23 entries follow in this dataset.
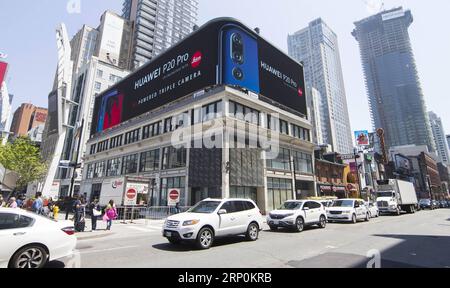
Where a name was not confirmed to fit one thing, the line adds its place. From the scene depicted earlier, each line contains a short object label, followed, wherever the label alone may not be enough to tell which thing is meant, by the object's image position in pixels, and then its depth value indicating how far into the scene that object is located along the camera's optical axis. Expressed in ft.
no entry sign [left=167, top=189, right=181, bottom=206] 65.16
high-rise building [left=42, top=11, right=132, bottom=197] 77.25
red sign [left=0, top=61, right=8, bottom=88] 58.23
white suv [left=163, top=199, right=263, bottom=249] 28.76
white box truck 93.25
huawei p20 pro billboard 103.60
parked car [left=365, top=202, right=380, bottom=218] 77.71
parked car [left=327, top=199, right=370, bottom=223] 61.53
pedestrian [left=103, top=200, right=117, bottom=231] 48.60
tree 105.09
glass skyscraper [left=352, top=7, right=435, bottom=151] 531.50
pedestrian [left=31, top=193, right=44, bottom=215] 46.44
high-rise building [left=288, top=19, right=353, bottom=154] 496.23
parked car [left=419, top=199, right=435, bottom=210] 166.54
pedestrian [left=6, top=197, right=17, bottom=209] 44.70
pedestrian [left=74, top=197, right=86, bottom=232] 45.47
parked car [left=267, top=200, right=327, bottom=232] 45.03
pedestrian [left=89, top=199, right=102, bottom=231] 46.68
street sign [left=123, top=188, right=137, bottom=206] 64.07
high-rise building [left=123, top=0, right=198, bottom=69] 325.83
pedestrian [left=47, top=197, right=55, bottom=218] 69.83
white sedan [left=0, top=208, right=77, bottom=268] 18.19
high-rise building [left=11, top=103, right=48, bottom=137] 435.53
